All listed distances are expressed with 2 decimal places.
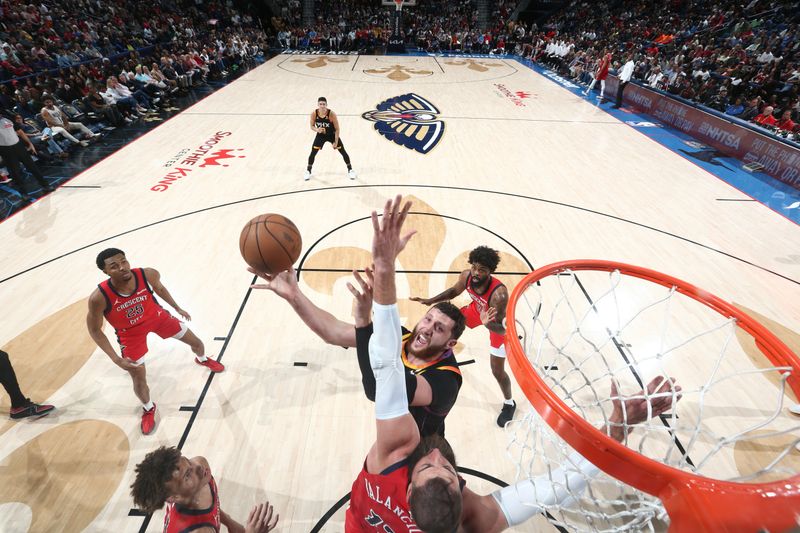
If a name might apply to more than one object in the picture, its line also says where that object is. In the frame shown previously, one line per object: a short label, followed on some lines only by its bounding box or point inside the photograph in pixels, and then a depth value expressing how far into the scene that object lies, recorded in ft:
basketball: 8.24
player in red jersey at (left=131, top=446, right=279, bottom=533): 6.23
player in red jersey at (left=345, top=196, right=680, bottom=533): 5.01
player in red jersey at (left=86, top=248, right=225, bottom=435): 9.60
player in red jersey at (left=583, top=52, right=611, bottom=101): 41.88
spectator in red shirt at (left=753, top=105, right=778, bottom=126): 29.94
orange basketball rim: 3.68
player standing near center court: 22.78
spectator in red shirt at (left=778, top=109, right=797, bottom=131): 28.69
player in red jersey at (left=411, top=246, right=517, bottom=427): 10.23
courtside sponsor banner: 26.14
